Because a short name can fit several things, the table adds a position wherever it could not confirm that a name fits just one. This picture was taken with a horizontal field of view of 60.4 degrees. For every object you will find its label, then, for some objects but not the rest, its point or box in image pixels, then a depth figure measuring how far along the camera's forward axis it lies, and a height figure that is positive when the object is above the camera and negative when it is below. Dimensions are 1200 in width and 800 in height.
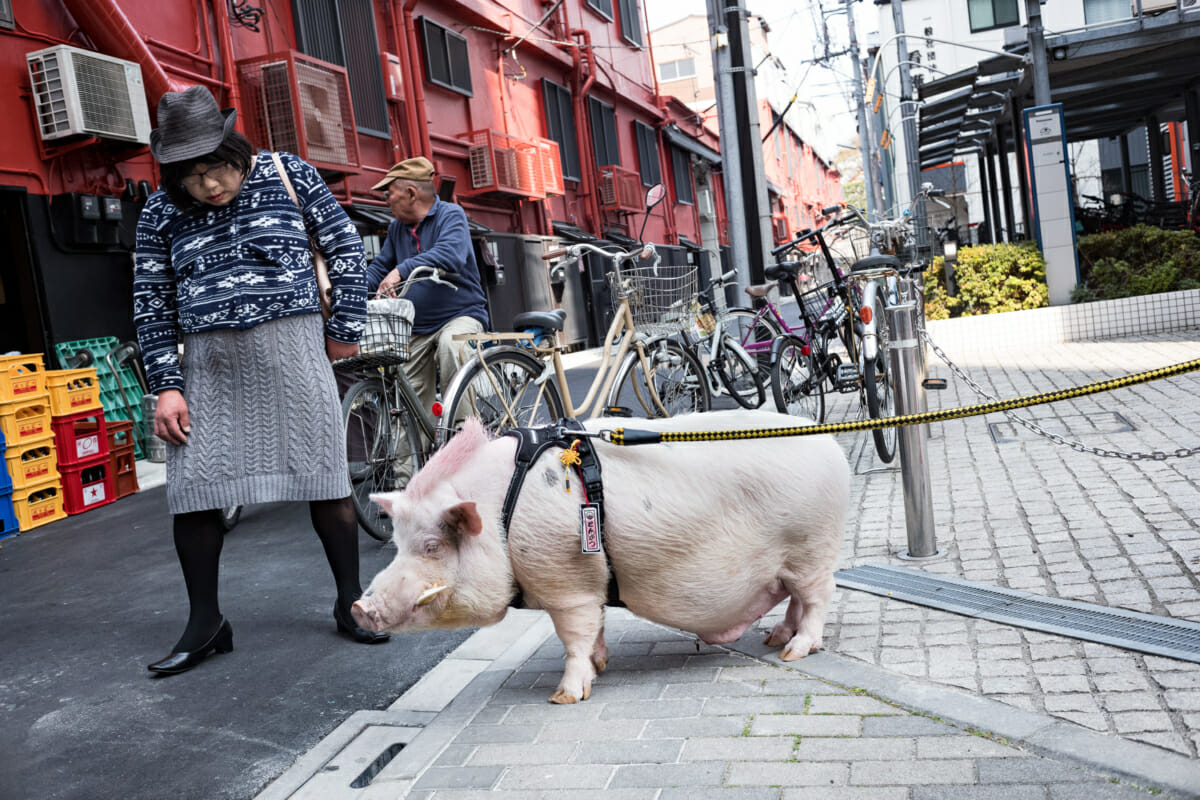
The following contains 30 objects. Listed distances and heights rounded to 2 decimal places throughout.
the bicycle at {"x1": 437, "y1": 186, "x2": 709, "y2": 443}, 5.50 -0.26
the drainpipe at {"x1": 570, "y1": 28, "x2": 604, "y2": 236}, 22.62 +3.87
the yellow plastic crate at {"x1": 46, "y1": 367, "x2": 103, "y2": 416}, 7.20 -0.01
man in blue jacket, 5.60 +0.42
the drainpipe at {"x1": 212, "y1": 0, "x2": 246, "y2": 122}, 11.49 +3.56
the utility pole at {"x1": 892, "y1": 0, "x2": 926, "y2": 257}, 17.62 +2.53
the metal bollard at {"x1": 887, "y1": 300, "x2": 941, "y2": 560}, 4.19 -0.63
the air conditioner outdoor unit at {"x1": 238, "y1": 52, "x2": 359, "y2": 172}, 11.64 +2.91
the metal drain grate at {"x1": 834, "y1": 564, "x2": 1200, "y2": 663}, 3.03 -1.14
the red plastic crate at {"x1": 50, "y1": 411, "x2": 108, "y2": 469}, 7.20 -0.35
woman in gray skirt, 3.59 +0.06
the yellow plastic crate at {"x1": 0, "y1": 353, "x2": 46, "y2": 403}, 6.77 +0.11
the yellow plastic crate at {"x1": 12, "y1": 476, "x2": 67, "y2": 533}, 6.75 -0.74
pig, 2.90 -0.64
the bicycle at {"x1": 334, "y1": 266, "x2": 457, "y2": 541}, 4.96 -0.34
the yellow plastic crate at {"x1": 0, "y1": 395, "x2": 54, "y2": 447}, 6.74 -0.17
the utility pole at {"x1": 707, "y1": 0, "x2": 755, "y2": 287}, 10.35 +1.56
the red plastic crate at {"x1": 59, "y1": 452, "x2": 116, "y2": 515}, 7.23 -0.70
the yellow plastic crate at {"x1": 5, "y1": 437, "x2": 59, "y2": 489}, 6.76 -0.45
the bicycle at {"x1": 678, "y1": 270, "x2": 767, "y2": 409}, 8.20 -0.47
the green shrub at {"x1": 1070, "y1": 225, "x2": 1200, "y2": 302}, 11.87 -0.15
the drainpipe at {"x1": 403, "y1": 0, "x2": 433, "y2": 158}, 15.72 +3.97
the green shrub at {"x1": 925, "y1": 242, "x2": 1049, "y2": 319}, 12.32 -0.12
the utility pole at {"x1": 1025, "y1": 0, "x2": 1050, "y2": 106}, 12.57 +2.60
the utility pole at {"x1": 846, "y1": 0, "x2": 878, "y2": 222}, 34.38 +6.31
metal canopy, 13.19 +2.73
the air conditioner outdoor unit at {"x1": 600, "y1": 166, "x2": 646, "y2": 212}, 22.83 +2.86
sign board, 12.37 +0.73
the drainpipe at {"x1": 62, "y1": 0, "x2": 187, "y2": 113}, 9.38 +3.22
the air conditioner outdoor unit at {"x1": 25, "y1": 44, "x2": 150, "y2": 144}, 8.84 +2.55
